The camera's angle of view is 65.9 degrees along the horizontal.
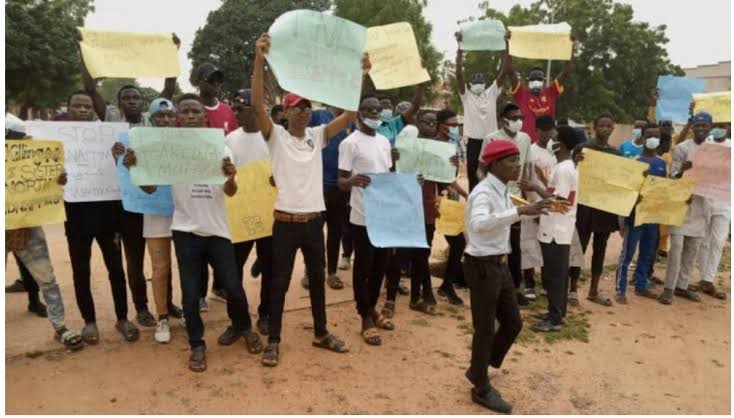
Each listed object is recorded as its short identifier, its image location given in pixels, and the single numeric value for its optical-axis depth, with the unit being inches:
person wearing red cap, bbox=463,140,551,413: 145.1
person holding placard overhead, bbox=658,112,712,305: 269.7
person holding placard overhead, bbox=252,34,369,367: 168.4
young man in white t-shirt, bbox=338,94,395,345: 197.8
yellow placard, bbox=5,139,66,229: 160.7
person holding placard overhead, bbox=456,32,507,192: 267.4
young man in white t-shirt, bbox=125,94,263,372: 168.6
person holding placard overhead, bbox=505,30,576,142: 278.8
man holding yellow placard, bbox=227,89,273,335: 190.5
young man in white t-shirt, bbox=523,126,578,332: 214.1
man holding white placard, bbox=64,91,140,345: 180.2
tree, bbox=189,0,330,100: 1456.7
